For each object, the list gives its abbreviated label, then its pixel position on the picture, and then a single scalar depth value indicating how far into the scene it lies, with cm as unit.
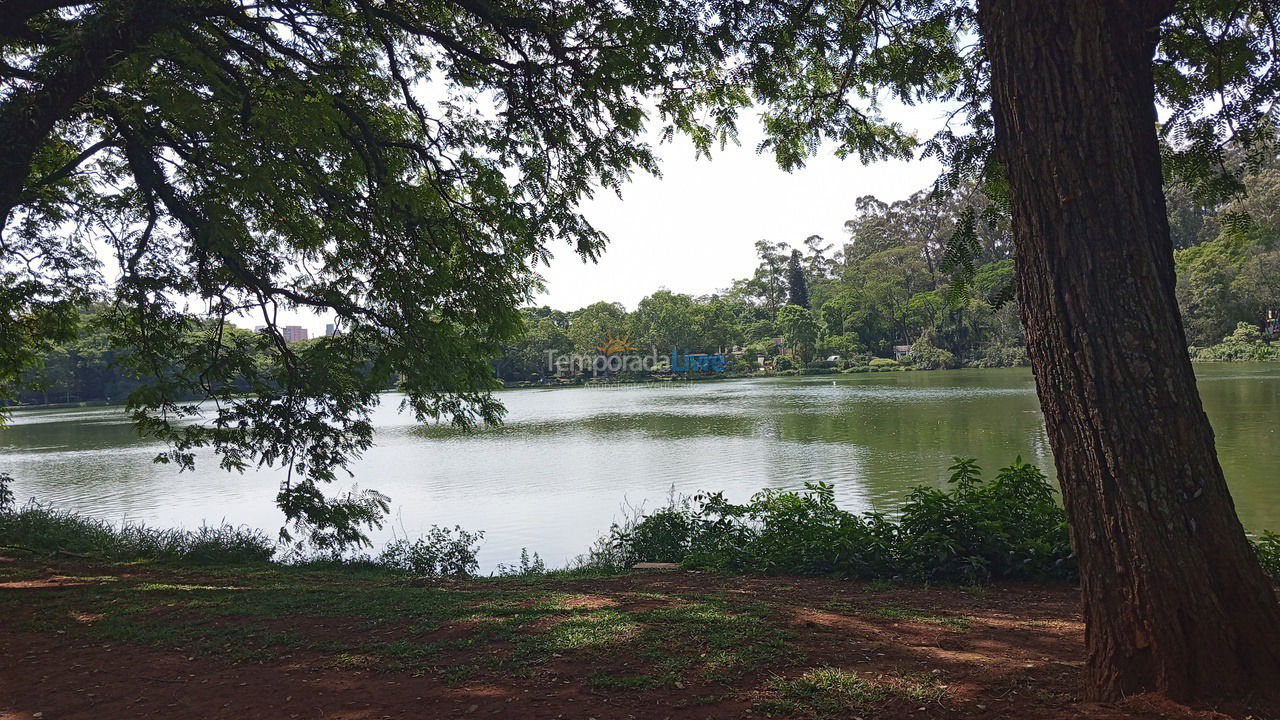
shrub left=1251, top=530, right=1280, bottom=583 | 451
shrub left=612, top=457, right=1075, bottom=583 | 500
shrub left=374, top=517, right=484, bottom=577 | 719
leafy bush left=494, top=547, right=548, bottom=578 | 679
